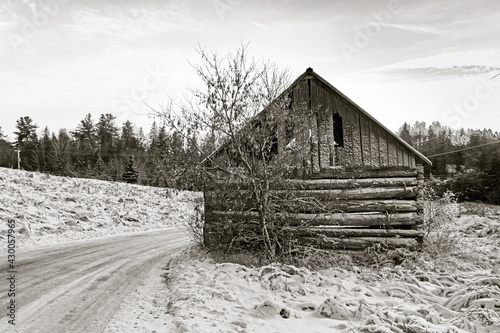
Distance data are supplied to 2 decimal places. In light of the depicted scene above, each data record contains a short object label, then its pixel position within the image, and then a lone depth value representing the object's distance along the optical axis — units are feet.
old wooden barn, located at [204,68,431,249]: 32.22
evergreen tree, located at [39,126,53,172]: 205.99
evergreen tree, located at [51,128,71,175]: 183.01
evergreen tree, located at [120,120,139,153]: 241.96
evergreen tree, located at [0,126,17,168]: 205.87
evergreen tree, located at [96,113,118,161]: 235.40
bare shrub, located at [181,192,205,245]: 34.50
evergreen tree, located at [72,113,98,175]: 206.75
